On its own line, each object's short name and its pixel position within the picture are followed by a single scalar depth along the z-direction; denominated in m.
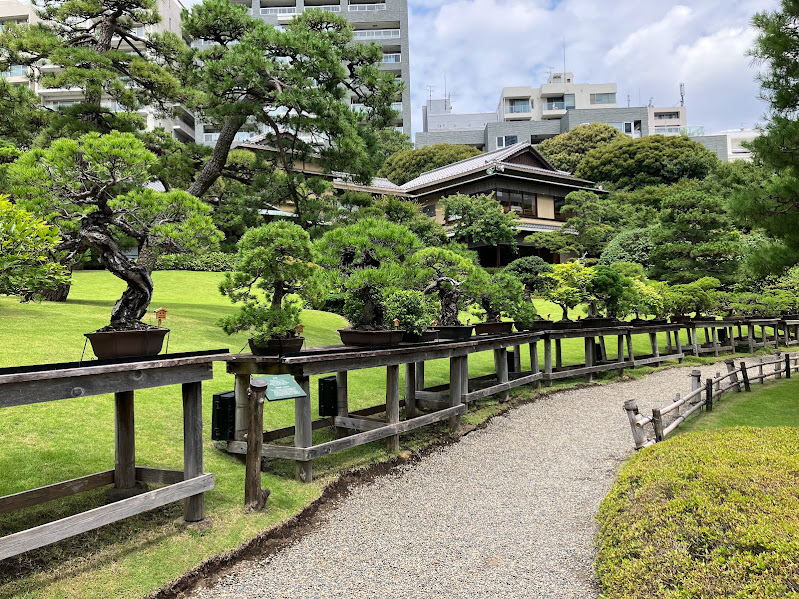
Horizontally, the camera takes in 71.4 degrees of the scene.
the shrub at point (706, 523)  2.83
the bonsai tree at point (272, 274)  5.49
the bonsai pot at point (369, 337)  6.78
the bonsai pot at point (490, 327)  10.45
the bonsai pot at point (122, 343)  4.22
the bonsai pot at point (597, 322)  13.23
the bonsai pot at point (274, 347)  5.47
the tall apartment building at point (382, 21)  47.31
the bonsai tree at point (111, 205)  4.55
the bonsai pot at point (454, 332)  8.93
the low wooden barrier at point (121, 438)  3.22
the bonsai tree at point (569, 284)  12.83
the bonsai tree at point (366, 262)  6.70
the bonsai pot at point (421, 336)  7.79
